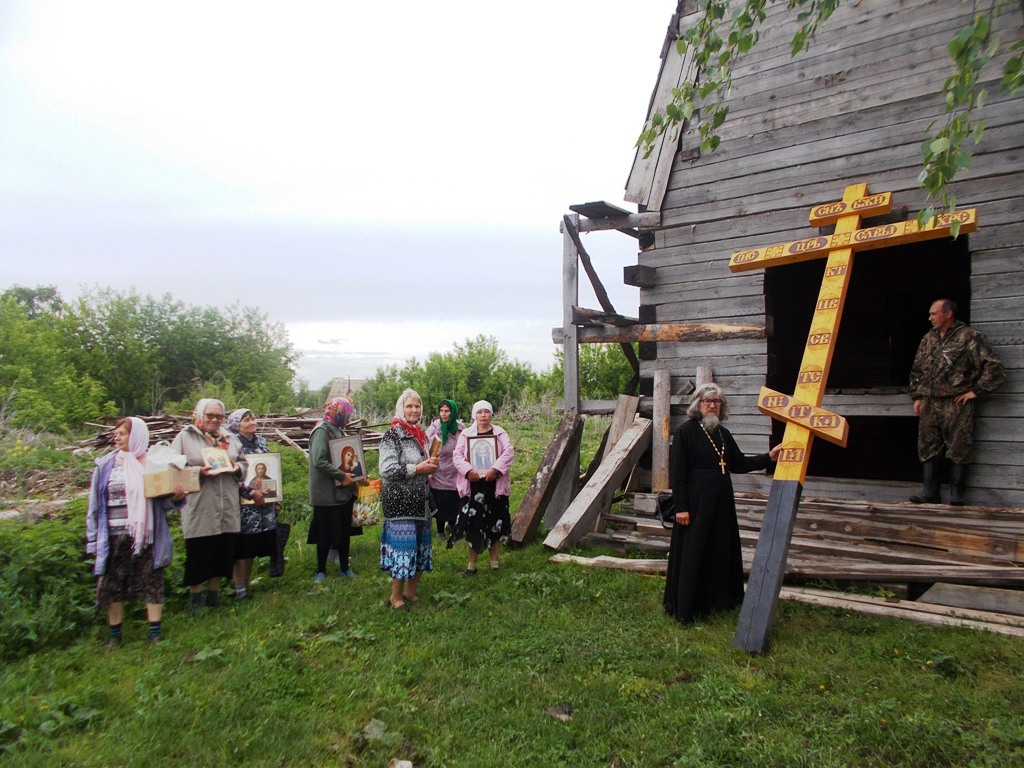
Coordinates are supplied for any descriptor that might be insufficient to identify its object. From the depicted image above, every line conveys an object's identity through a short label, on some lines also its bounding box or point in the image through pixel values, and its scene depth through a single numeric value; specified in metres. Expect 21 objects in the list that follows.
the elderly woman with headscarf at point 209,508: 6.01
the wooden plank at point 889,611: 4.96
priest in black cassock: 5.53
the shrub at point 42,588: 5.13
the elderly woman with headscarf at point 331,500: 7.07
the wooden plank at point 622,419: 8.42
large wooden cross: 4.76
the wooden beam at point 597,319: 8.50
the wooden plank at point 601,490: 7.68
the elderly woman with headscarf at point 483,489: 7.11
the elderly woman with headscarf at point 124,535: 5.22
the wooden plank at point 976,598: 5.25
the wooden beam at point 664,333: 7.64
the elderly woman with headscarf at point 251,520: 6.51
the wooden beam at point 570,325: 8.80
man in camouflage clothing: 6.02
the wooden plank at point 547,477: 8.07
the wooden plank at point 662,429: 8.03
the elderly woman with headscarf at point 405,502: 6.02
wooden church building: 6.19
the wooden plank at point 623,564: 6.77
